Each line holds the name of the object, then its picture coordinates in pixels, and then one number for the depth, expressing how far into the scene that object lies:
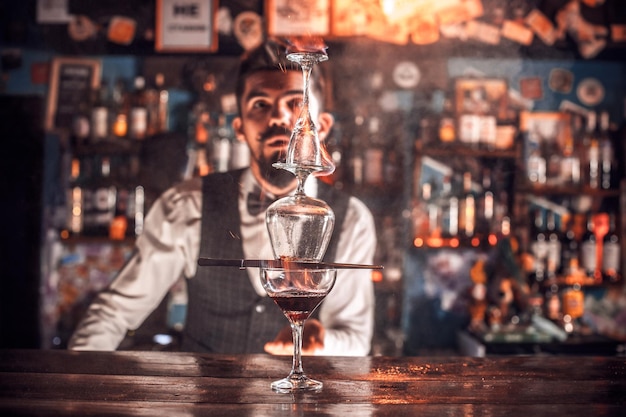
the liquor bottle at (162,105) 3.98
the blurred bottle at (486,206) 4.10
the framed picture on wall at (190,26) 3.90
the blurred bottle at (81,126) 3.94
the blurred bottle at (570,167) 4.15
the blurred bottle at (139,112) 3.94
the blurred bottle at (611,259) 4.14
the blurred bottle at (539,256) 4.12
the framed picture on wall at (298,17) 3.80
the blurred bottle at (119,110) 3.95
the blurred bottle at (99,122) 3.94
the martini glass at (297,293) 1.35
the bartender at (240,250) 3.19
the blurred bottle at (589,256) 4.14
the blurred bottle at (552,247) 4.10
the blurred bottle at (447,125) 4.08
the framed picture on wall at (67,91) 4.02
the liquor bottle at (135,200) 3.90
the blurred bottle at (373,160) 3.91
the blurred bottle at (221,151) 3.74
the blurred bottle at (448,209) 4.16
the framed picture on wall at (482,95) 4.14
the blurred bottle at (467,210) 4.11
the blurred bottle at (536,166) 4.16
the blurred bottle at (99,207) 3.91
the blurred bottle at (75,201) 3.95
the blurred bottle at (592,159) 4.16
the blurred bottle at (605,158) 4.19
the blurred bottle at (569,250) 4.13
